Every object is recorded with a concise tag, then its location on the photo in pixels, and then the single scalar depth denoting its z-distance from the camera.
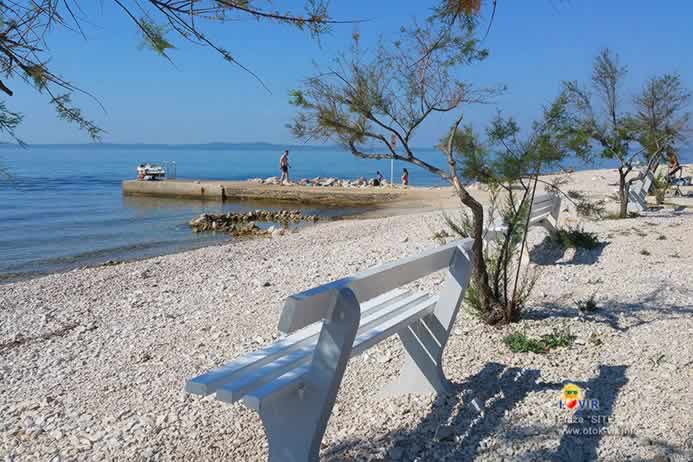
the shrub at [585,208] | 7.16
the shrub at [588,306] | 5.40
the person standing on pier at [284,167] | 29.36
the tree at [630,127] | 12.26
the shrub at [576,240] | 8.49
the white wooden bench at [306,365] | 2.45
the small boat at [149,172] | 31.31
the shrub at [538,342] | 4.52
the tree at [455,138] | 5.08
